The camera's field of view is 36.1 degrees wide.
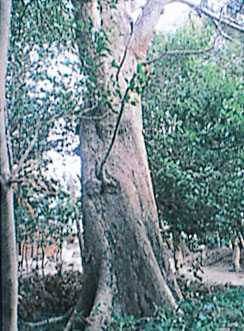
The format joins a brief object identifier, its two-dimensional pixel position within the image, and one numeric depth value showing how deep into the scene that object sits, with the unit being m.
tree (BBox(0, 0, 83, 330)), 2.36
